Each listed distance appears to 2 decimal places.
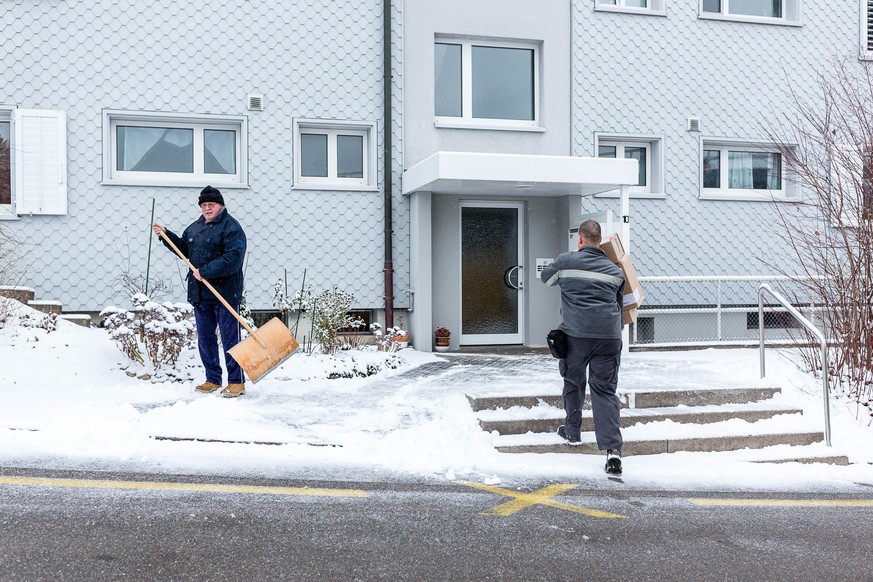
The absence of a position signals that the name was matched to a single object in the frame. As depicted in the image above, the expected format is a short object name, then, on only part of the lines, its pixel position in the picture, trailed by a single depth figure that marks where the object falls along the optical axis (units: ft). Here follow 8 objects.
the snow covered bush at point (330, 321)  33.95
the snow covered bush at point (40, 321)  31.19
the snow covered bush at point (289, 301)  35.94
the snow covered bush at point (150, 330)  28.02
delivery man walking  20.40
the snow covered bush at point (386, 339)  35.42
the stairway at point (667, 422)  22.20
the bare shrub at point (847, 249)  26.94
